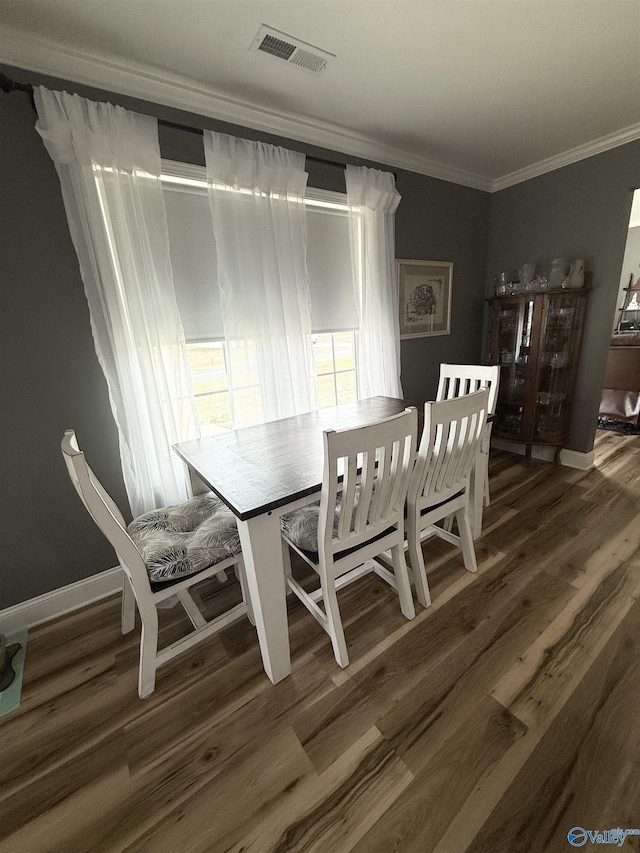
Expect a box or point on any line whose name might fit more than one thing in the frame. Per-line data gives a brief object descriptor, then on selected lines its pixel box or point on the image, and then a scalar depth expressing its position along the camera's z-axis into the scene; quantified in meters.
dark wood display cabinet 2.74
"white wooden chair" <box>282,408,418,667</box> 1.17
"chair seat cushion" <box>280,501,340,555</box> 1.41
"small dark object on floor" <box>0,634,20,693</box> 1.41
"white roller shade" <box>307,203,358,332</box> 2.23
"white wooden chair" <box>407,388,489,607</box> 1.45
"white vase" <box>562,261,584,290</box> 2.62
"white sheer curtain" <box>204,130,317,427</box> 1.80
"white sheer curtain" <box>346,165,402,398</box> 2.27
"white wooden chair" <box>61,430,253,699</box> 1.08
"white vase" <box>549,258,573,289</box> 2.71
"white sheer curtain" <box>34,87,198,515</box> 1.45
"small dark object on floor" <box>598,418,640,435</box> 3.62
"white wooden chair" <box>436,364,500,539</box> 2.00
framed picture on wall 2.76
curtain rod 1.31
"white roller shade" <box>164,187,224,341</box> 1.78
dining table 1.17
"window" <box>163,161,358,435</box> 1.79
